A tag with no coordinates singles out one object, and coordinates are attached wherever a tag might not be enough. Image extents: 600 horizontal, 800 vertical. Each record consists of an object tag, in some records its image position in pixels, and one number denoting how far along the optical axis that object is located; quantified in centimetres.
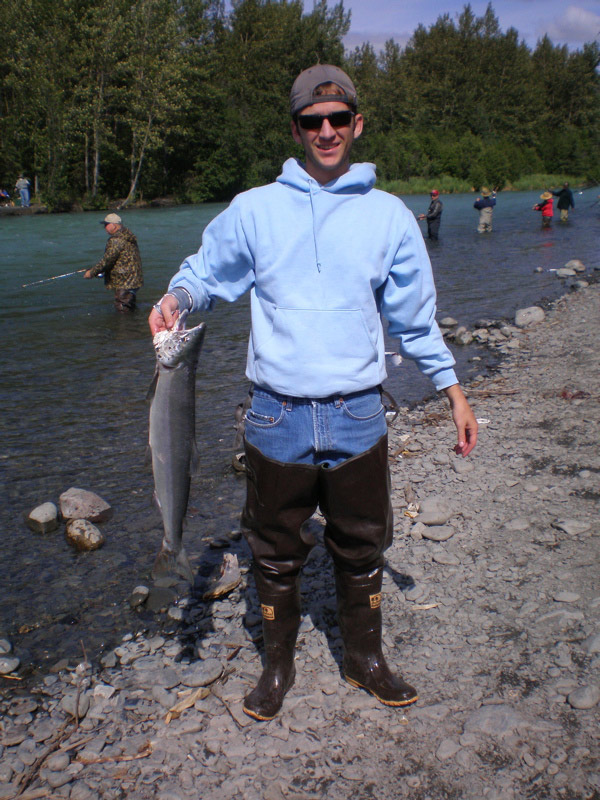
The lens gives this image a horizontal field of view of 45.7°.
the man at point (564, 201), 3300
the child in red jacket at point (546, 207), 3082
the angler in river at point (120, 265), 1495
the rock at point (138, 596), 460
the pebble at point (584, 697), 304
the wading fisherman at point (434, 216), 2753
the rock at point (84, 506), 580
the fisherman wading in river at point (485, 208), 2955
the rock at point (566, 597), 381
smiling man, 274
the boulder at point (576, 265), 1939
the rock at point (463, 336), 1198
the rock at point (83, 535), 539
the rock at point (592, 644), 338
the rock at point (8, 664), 394
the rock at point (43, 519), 569
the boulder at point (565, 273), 1866
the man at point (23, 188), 4553
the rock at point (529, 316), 1275
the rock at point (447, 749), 289
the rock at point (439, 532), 470
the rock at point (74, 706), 343
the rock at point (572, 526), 452
